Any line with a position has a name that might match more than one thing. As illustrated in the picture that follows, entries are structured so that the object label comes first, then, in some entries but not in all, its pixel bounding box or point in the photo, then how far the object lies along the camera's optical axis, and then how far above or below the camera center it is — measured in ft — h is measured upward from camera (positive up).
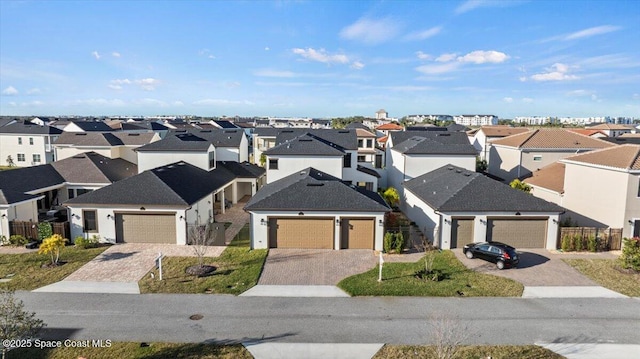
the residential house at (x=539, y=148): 135.13 -4.60
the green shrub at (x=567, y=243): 75.51 -21.01
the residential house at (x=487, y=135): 183.32 -0.32
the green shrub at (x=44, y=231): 77.15 -20.25
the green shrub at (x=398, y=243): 73.77 -20.87
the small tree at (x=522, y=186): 111.24 -14.84
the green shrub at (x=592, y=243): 75.36 -21.03
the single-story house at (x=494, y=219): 76.23 -16.77
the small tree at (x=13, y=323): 35.96 -18.53
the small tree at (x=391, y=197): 114.62 -18.88
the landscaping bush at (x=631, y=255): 63.82 -19.72
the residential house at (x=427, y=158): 119.44 -7.37
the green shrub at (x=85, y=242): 75.46 -22.16
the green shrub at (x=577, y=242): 75.31 -20.73
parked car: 65.31 -20.65
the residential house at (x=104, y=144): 134.00 -4.97
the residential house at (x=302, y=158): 106.73 -6.94
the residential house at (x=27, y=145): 186.60 -7.75
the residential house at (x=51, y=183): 80.79 -13.61
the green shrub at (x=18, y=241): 76.33 -22.06
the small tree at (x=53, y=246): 65.98 -20.07
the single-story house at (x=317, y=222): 75.87 -17.62
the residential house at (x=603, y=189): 77.36 -11.75
